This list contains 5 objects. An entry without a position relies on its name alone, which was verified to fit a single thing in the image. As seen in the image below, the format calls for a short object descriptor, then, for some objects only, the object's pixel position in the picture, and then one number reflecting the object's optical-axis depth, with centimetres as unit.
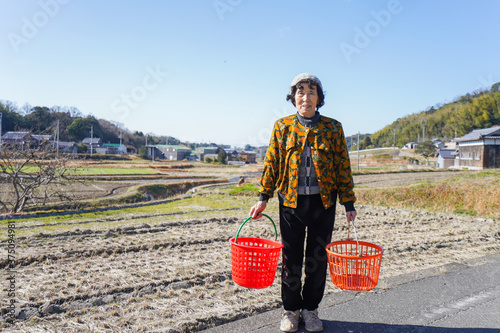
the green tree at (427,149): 4703
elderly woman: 217
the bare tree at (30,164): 892
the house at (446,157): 3831
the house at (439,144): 5641
